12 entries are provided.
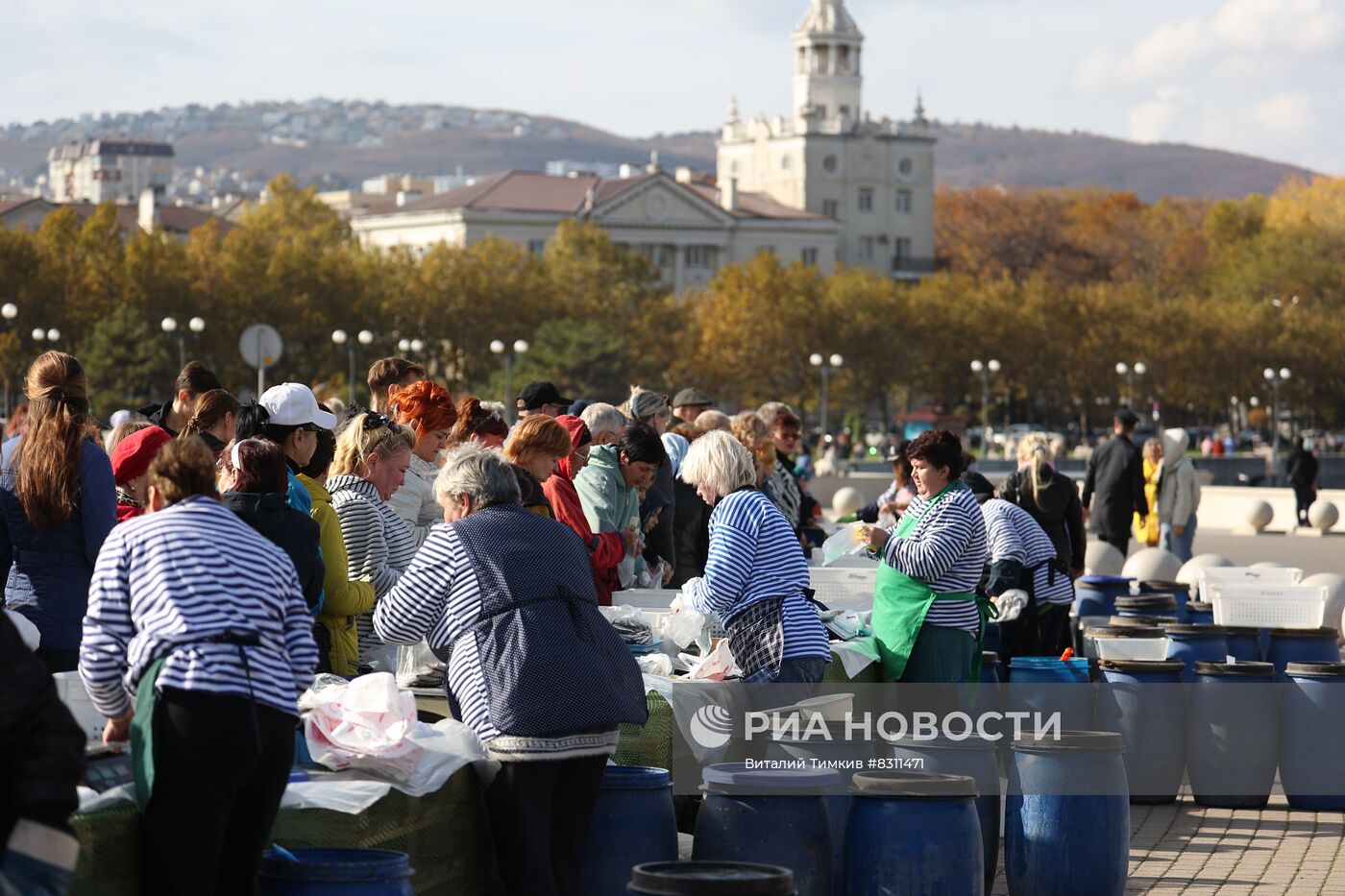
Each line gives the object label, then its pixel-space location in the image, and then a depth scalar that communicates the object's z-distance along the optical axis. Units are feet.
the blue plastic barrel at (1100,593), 51.62
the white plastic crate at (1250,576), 52.80
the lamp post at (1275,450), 185.96
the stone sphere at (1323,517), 113.91
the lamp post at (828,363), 250.37
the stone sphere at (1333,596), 57.57
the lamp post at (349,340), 219.82
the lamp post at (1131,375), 279.08
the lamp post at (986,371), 244.42
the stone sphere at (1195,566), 62.15
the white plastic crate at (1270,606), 47.29
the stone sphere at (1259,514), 114.83
